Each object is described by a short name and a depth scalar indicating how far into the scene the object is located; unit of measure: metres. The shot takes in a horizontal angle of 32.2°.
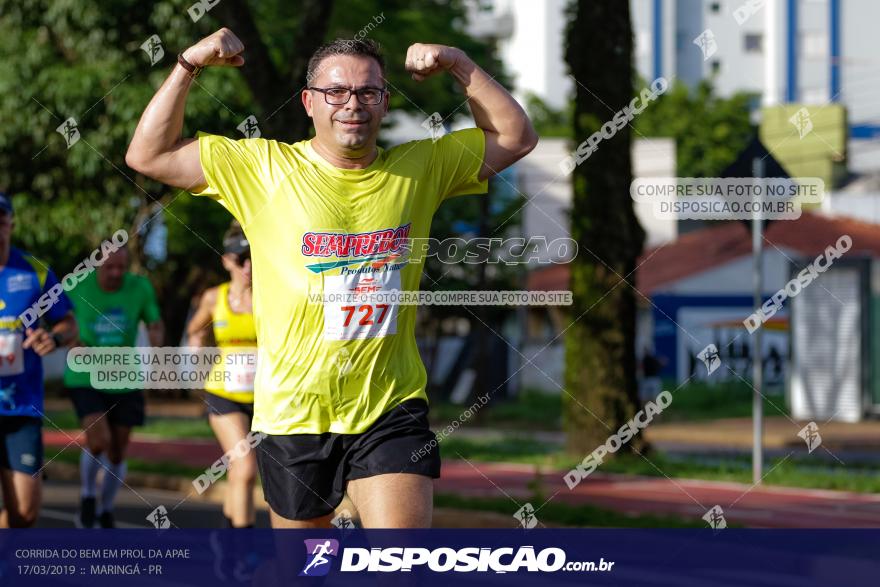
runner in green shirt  10.18
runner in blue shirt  6.94
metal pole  13.57
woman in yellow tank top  8.42
